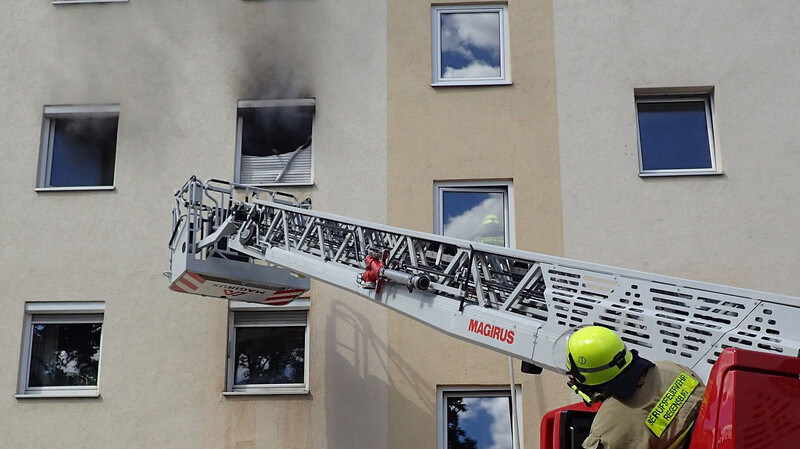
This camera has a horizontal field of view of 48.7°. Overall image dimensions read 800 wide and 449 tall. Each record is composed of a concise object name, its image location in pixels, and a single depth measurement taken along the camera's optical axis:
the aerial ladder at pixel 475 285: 4.49
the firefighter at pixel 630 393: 4.01
